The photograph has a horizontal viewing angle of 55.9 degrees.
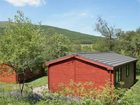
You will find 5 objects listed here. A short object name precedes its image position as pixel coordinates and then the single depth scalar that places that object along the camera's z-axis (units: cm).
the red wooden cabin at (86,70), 1013
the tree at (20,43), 869
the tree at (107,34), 2279
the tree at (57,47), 1803
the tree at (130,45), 2222
